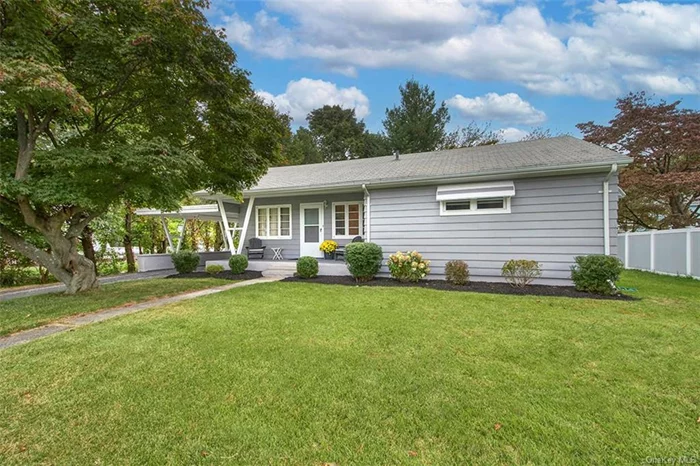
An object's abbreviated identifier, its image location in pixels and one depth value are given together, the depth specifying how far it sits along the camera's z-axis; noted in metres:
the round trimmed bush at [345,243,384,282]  8.85
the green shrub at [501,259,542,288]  7.62
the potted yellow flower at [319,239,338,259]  11.15
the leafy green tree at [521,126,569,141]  24.64
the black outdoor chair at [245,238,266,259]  12.08
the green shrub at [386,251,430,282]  8.59
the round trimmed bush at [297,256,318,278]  9.43
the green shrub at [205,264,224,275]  11.05
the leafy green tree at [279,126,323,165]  28.11
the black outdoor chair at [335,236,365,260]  11.02
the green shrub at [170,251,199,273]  11.60
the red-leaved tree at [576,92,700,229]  13.87
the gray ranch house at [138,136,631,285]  7.50
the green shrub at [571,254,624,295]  6.76
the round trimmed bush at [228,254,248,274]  10.56
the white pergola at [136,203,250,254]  11.36
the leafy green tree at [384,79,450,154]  25.33
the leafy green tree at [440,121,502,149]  25.94
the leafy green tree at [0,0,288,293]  5.07
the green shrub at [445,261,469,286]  8.11
